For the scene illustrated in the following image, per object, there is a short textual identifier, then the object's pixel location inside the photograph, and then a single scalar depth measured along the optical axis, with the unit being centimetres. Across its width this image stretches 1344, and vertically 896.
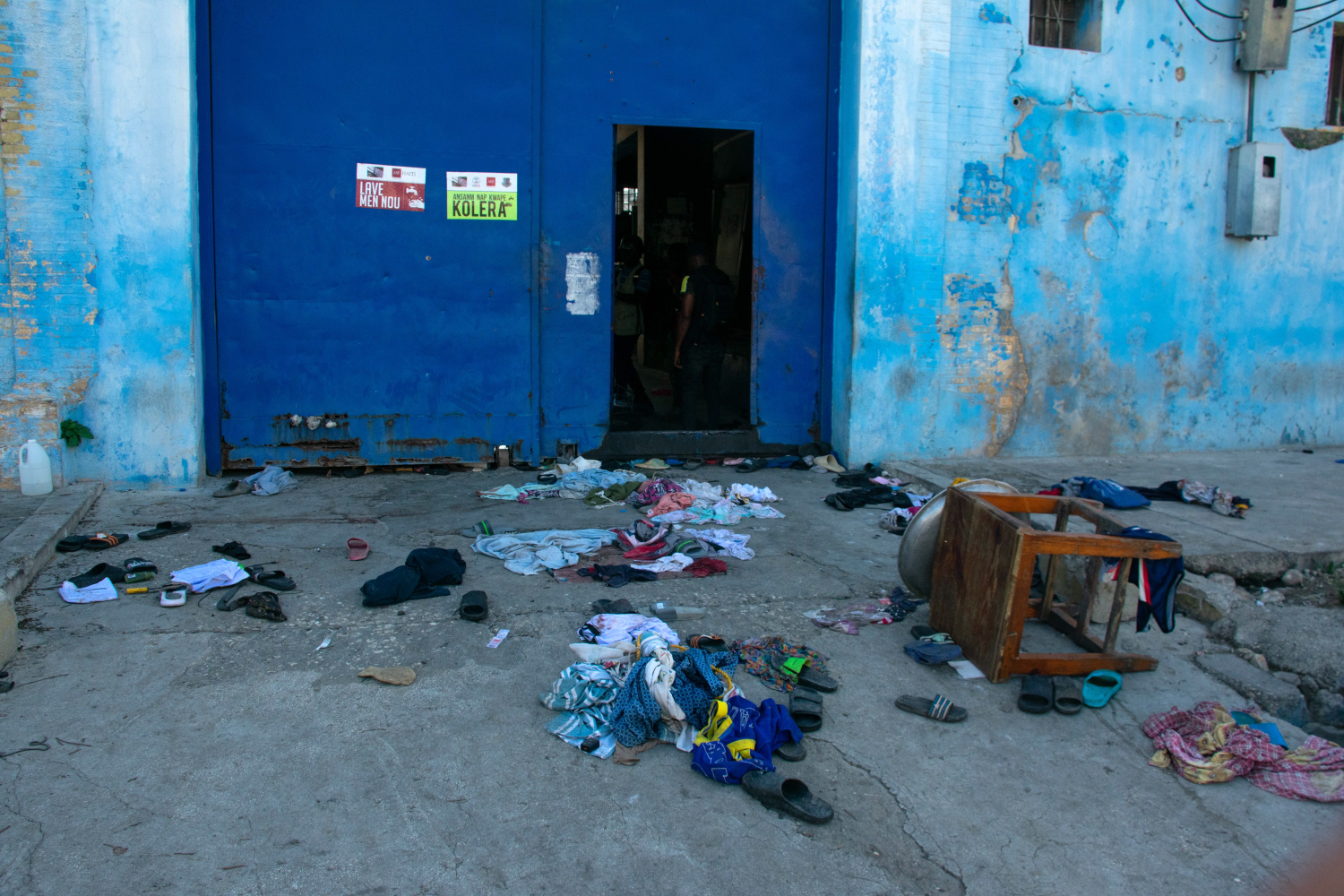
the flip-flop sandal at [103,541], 515
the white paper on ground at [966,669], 384
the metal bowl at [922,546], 441
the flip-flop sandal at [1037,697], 356
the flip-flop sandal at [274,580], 460
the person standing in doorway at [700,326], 856
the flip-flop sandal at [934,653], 394
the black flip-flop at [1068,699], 356
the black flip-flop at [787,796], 282
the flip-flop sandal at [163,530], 538
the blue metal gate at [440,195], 696
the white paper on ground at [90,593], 436
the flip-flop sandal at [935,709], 348
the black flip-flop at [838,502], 661
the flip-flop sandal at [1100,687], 363
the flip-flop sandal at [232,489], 656
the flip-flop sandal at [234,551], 505
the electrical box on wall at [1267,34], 809
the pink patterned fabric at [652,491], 661
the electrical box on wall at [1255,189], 824
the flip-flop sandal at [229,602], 432
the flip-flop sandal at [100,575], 452
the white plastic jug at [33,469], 605
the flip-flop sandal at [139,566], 470
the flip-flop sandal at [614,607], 442
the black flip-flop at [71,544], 508
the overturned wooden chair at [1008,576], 365
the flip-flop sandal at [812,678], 370
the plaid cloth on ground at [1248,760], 303
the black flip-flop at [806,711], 339
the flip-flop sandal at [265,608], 421
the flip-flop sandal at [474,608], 427
